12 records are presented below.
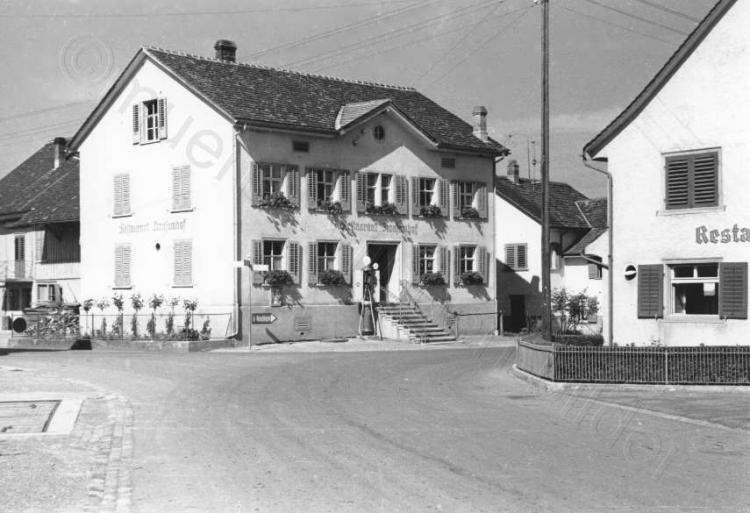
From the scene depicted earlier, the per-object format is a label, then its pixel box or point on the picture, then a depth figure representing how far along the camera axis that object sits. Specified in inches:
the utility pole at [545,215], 954.1
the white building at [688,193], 855.1
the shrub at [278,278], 1385.3
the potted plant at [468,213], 1642.5
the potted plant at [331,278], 1449.3
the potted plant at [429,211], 1585.9
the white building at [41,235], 1829.5
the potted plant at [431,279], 1571.1
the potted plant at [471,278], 1630.2
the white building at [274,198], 1385.3
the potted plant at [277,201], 1393.9
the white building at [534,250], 1911.9
